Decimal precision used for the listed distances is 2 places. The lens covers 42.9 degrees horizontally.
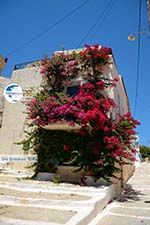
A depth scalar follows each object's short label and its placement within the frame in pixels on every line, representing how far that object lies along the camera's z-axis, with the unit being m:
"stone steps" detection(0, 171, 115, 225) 4.82
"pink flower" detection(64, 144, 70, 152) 9.25
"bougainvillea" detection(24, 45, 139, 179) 8.72
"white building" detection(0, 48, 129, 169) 12.22
